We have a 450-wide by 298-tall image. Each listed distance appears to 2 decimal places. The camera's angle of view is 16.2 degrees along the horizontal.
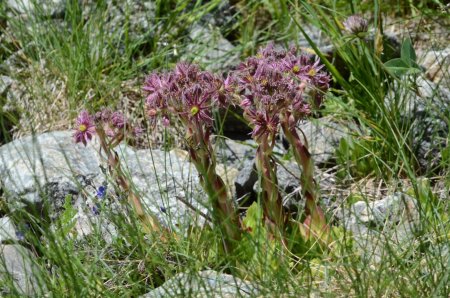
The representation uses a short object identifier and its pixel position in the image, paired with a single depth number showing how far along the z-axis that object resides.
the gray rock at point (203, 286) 4.28
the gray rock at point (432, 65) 7.38
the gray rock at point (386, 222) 4.74
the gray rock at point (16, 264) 4.94
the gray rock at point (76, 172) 6.18
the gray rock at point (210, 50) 8.13
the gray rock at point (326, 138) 6.93
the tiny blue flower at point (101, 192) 5.54
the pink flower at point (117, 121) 5.57
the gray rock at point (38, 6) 7.99
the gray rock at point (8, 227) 6.06
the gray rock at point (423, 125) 6.42
